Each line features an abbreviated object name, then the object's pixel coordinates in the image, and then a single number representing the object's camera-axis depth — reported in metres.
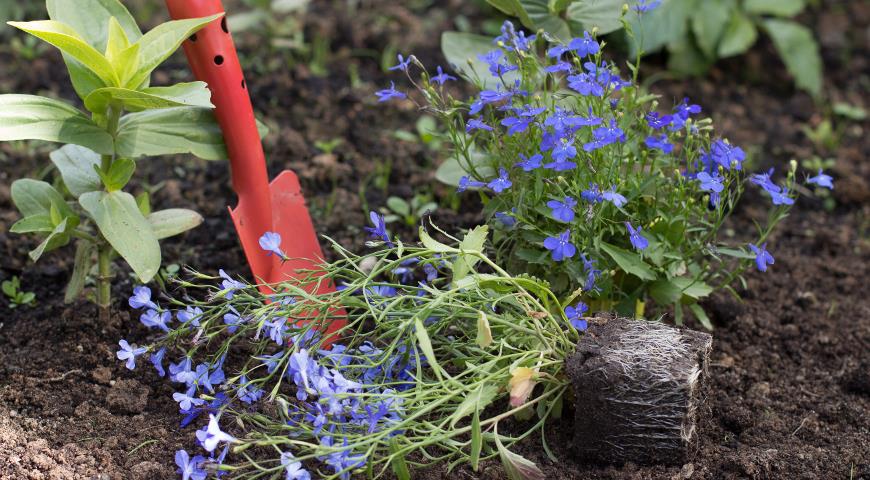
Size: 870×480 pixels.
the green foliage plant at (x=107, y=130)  1.98
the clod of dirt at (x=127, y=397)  2.09
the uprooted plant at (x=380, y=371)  1.77
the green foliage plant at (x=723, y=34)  3.64
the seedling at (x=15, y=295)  2.41
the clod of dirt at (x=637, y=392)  1.90
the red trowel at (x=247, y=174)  2.19
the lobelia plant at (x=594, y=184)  2.02
